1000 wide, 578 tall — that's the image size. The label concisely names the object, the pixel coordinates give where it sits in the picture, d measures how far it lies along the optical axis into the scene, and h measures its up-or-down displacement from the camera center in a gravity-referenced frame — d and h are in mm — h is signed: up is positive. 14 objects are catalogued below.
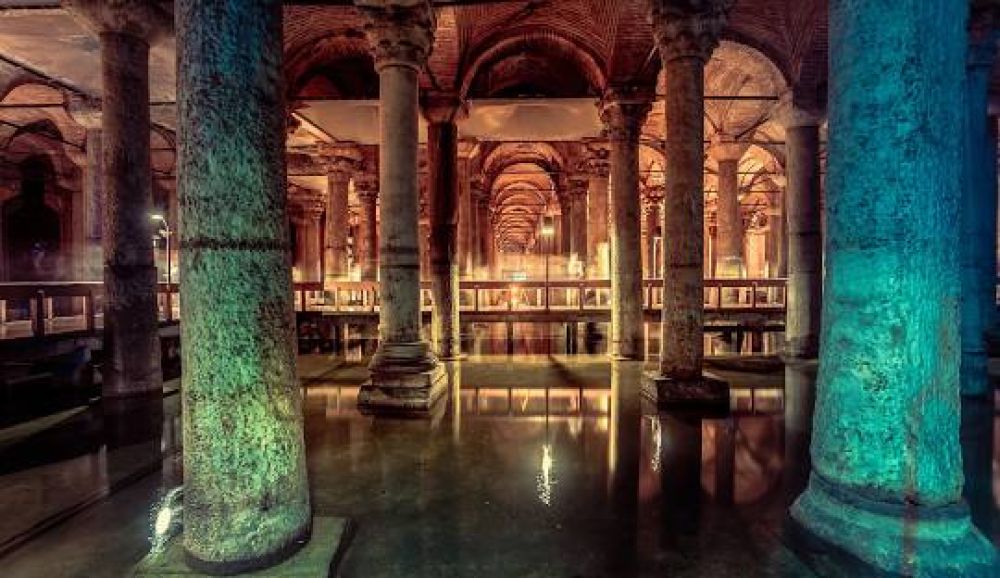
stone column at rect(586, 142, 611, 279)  14756 +2273
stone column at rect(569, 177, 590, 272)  18953 +2707
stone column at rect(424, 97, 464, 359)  9477 +1316
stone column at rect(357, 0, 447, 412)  6305 +1203
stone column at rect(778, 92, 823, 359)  9344 +876
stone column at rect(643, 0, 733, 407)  6047 +1051
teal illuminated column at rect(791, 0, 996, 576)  2516 -66
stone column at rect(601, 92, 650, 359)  9164 +1047
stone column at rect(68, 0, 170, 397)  6516 +1346
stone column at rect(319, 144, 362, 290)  15602 +2416
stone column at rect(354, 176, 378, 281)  17594 +2129
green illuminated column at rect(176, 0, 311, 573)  2246 -19
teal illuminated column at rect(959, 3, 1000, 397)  6414 +947
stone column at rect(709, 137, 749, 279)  14250 +1950
